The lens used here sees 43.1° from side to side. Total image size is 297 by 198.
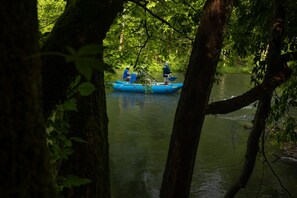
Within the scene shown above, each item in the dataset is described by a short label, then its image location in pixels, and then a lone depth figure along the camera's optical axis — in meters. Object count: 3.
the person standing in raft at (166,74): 19.34
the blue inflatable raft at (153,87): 19.69
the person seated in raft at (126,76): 21.72
